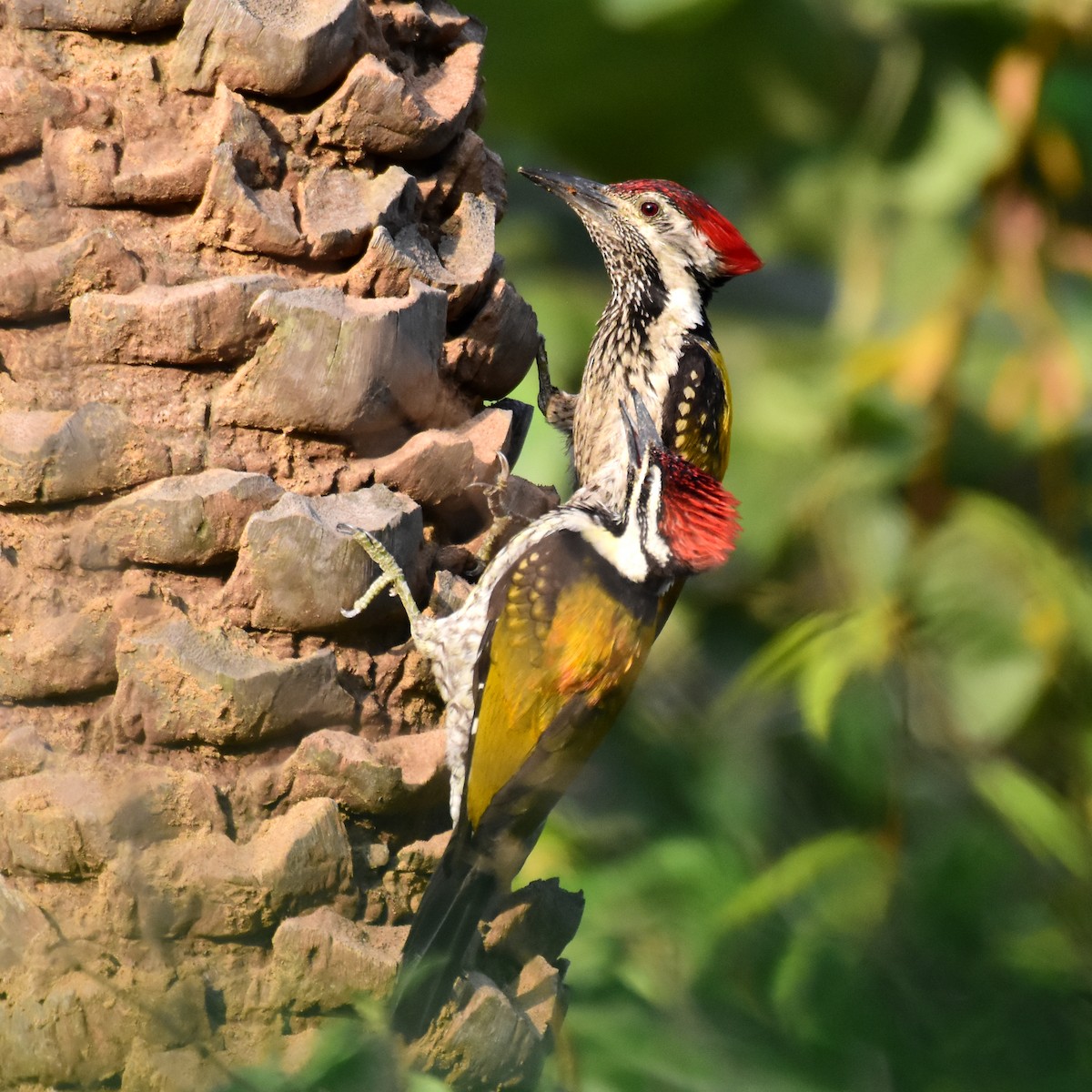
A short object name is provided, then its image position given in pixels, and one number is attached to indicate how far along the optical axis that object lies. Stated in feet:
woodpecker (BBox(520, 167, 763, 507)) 22.53
